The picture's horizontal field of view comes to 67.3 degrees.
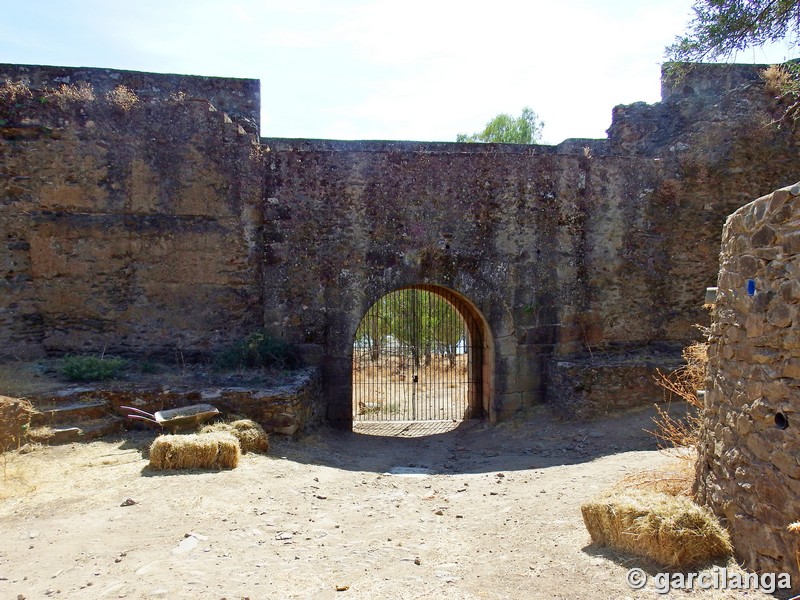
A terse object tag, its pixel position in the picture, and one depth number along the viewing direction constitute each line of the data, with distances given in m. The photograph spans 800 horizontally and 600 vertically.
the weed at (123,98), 8.95
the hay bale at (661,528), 3.67
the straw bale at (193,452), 6.06
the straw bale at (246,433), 6.93
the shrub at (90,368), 7.89
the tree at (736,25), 7.62
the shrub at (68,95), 8.82
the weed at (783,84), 9.80
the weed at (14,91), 8.78
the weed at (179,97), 9.09
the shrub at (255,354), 8.82
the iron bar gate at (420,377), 11.15
